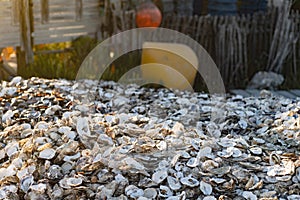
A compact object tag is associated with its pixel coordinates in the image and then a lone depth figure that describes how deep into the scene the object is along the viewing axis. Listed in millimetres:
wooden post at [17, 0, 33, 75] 5262
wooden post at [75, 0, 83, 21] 5830
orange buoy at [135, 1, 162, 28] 5566
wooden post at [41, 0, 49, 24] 5518
